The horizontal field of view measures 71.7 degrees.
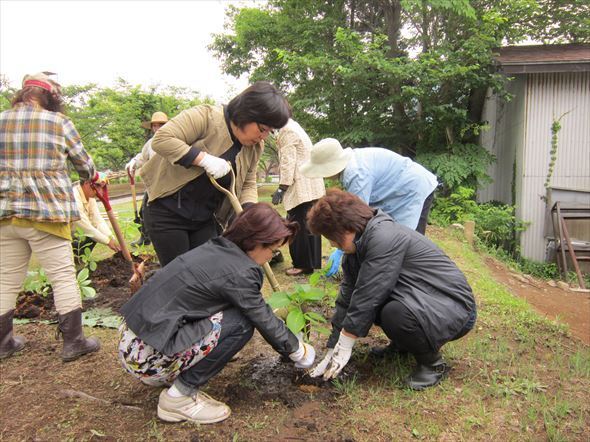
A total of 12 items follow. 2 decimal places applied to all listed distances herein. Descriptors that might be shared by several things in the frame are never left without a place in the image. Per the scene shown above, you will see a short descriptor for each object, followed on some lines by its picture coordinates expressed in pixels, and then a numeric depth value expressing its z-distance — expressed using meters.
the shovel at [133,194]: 5.01
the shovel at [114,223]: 2.92
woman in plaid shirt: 2.28
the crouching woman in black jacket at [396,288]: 1.97
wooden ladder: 7.35
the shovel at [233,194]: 2.22
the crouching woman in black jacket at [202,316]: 1.68
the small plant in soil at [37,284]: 3.52
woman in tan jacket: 2.04
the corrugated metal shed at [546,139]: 7.69
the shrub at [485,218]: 8.03
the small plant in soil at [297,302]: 2.05
